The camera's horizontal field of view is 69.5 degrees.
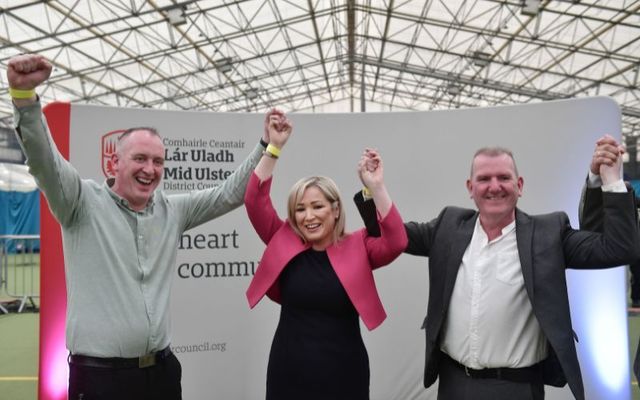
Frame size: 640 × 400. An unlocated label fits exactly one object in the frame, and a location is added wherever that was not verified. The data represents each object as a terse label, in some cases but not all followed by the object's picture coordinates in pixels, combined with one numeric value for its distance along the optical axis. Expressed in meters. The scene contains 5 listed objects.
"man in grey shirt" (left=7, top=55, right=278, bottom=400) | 1.47
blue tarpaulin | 12.54
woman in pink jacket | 1.61
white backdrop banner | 2.81
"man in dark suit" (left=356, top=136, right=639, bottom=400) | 1.40
